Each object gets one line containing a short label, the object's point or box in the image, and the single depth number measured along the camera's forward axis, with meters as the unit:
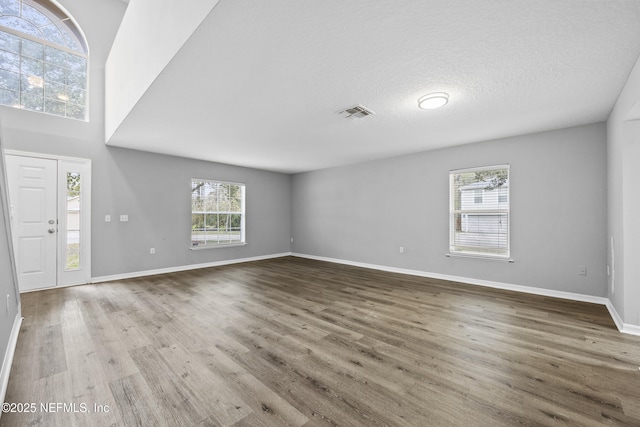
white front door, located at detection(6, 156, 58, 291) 3.78
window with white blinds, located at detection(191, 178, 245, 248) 5.71
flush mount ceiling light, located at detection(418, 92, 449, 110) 2.68
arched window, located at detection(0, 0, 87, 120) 3.81
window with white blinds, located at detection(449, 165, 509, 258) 4.16
